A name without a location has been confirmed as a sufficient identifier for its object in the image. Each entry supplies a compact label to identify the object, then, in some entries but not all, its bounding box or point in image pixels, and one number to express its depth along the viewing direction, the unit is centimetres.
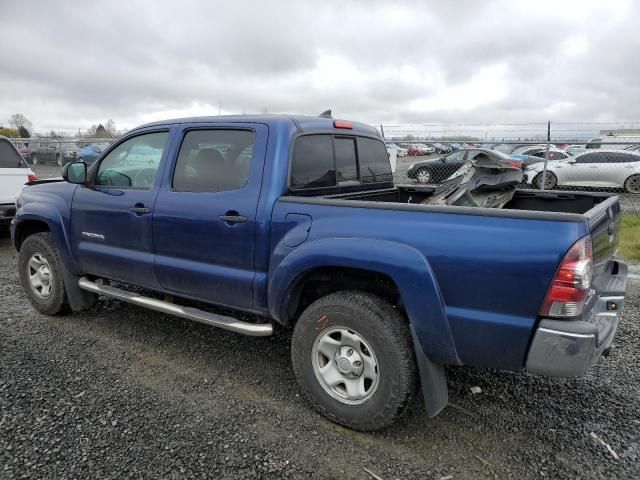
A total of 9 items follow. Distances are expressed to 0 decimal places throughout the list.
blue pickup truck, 222
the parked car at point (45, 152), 1929
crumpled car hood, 366
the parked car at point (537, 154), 1686
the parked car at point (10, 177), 730
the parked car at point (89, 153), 1452
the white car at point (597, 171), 1393
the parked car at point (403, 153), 3111
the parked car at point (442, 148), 2475
